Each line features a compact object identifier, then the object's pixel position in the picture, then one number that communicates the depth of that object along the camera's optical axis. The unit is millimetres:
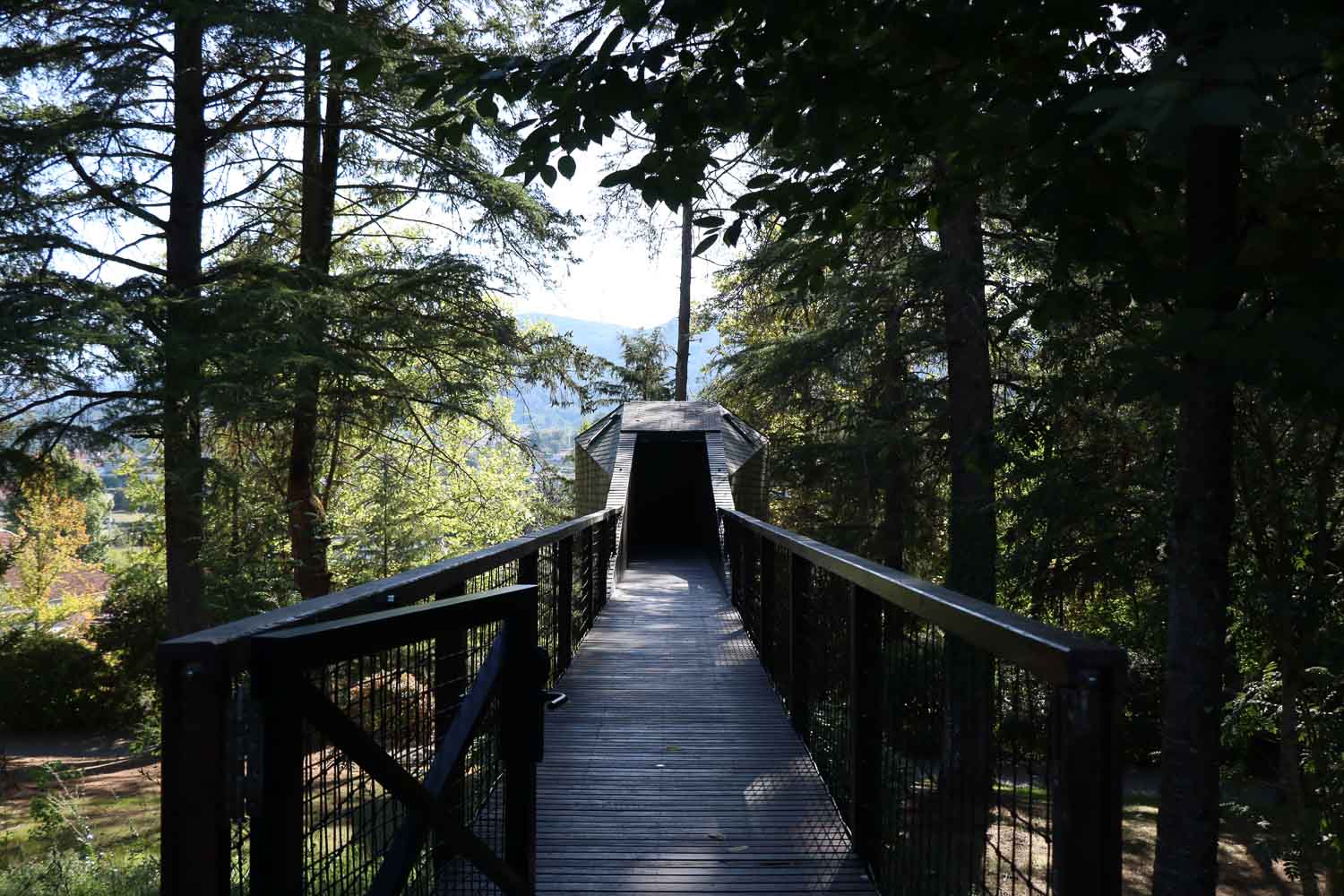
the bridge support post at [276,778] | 1674
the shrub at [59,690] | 17188
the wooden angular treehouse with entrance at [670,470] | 14781
